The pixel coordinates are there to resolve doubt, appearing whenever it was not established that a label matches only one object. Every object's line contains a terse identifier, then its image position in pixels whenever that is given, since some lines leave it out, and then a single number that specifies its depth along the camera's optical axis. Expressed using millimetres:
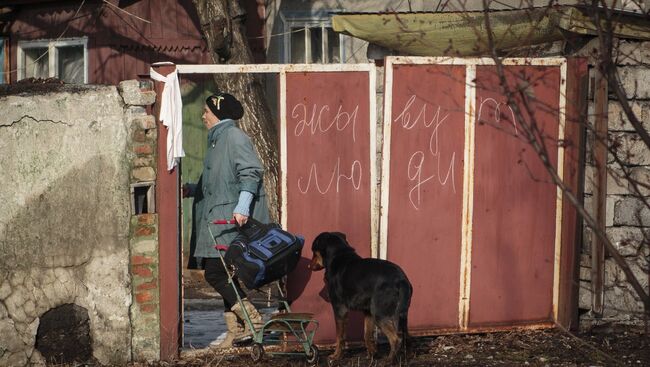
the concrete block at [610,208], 18502
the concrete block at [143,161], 16565
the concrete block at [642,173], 18564
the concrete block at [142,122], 16487
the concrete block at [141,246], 16642
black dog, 15813
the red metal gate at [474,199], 17773
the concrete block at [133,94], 16379
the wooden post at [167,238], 16720
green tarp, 19989
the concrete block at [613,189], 18455
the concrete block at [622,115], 18409
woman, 16704
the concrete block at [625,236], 18502
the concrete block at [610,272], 18533
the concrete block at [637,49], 18409
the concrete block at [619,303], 18548
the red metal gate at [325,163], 17293
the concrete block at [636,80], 18378
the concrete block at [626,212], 18517
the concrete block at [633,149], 18300
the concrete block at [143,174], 16596
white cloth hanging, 16627
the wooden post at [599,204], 18161
